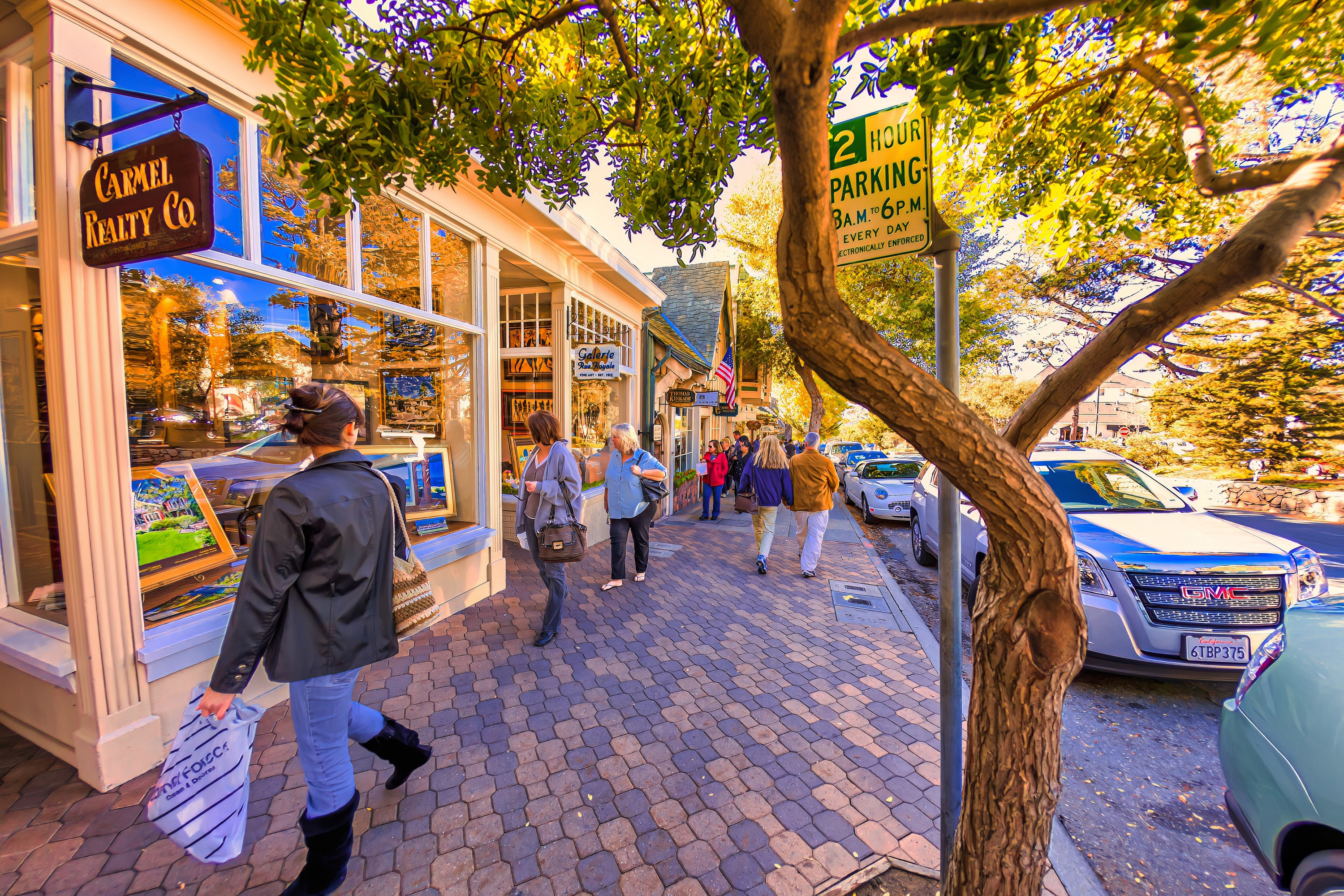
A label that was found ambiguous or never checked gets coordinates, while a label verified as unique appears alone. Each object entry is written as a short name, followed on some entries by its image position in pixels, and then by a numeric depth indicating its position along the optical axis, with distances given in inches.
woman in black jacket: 76.0
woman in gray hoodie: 164.2
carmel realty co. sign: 89.2
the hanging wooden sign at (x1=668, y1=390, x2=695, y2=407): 446.0
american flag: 513.7
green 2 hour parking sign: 77.4
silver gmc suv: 133.7
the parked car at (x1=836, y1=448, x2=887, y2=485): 670.5
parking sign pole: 78.7
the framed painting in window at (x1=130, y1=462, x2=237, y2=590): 119.7
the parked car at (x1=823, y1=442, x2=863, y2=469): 1014.4
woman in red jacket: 429.1
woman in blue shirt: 219.3
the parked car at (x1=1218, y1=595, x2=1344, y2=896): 63.9
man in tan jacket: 259.9
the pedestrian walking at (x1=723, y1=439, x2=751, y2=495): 549.0
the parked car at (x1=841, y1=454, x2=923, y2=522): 442.9
